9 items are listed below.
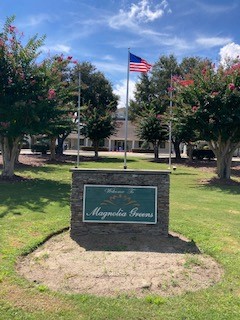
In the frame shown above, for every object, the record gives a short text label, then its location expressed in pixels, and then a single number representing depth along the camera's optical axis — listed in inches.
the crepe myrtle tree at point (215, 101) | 408.8
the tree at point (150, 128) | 887.5
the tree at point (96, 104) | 894.6
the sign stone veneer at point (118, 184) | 177.5
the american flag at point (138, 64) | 401.8
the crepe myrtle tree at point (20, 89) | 348.1
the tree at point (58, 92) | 376.6
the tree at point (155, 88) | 956.8
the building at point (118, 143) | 1648.6
